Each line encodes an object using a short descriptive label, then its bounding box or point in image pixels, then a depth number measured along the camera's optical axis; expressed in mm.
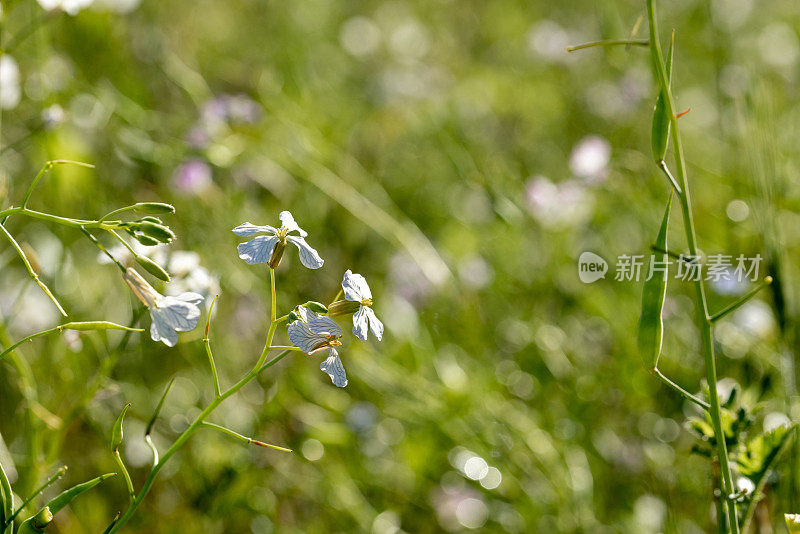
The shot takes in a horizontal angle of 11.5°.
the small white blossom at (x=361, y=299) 1087
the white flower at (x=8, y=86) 1230
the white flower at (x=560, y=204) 1589
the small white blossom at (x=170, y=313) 1078
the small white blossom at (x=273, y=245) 1088
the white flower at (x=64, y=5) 1185
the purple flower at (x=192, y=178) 1542
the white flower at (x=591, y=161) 1581
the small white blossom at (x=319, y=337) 1081
